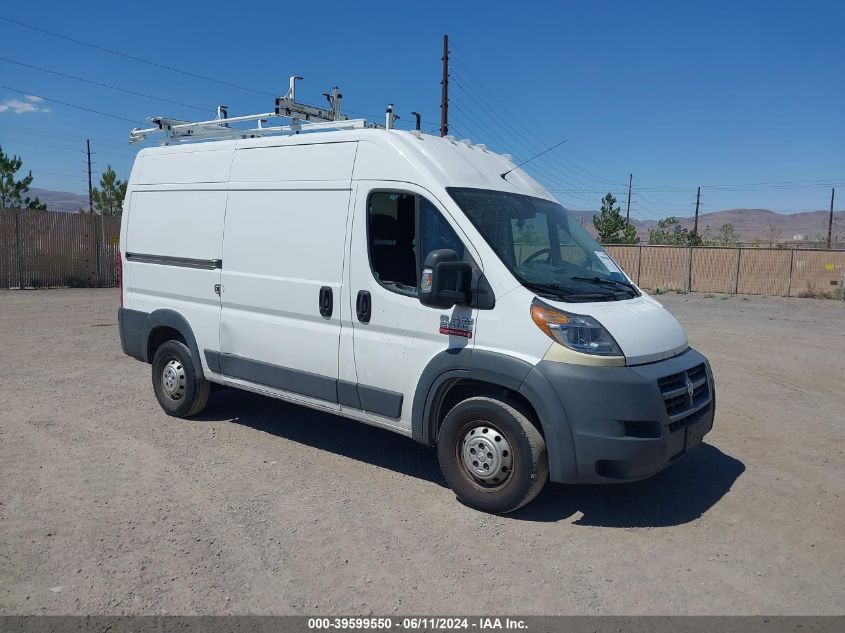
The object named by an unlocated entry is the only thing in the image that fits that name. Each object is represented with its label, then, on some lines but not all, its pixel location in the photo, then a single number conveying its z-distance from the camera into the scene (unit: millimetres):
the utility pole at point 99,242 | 21281
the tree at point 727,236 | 63478
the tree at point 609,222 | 48656
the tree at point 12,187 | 33812
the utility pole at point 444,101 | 29266
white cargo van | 4293
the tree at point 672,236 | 50844
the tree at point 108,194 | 47969
